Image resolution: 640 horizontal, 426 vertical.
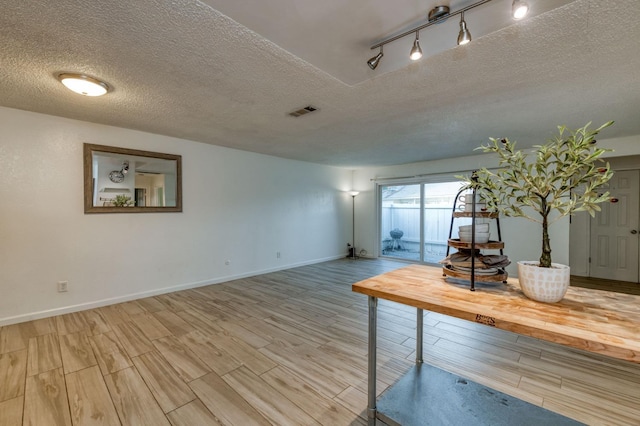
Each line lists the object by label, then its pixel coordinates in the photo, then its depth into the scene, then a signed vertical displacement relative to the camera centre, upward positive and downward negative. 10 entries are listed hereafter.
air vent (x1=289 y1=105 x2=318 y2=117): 2.86 +1.10
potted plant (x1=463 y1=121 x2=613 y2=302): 1.15 +0.12
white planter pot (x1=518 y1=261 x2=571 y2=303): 1.20 -0.33
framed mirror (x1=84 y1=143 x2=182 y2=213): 3.40 +0.41
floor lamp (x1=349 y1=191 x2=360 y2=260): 7.15 -0.24
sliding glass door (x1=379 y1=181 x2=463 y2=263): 5.80 -0.21
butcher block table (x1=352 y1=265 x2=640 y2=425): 0.92 -0.43
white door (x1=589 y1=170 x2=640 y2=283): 4.61 -0.42
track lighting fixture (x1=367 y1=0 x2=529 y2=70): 1.36 +1.07
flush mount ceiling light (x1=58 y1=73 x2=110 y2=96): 2.18 +1.07
